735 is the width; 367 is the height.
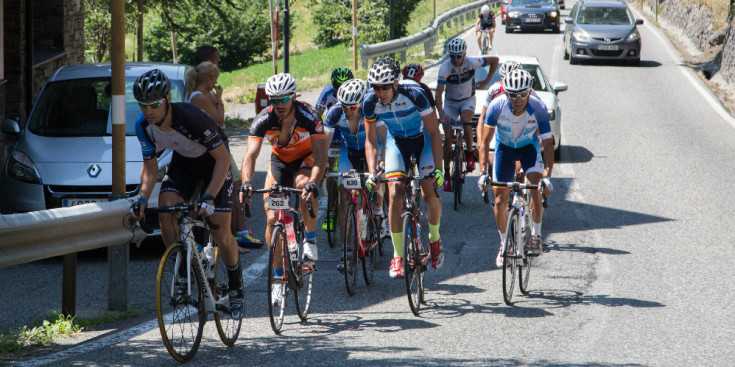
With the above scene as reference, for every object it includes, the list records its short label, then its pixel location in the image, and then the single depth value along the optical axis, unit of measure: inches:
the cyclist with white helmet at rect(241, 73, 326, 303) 571.2
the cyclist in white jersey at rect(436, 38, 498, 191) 1002.7
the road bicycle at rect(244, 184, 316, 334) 539.2
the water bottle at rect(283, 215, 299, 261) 564.4
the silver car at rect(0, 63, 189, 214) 711.1
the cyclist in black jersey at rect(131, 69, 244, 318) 492.7
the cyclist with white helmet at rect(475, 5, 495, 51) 2165.4
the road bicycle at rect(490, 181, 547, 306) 607.5
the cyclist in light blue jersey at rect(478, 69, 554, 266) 661.9
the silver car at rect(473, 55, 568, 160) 1192.1
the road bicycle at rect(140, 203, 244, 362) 468.8
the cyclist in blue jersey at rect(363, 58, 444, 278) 632.4
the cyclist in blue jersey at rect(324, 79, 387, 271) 722.8
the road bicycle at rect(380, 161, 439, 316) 582.2
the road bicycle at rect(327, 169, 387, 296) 607.8
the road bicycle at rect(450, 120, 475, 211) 928.6
